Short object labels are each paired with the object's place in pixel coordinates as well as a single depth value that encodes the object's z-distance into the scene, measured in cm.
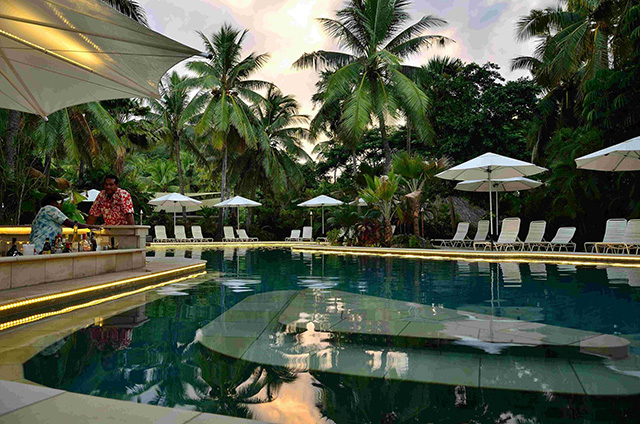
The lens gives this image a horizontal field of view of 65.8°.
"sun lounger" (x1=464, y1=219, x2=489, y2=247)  1702
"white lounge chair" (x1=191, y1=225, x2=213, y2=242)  2572
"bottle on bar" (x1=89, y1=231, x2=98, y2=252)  847
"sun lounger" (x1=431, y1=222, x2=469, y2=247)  1739
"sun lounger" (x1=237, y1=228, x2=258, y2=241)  2605
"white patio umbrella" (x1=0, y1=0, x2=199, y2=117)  416
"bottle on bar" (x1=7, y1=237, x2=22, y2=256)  658
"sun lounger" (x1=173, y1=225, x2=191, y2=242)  2494
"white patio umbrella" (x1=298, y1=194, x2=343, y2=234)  2411
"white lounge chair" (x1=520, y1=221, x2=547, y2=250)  1462
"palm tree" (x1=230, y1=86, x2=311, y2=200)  3061
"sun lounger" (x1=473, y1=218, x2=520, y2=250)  1455
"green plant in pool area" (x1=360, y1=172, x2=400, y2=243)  1703
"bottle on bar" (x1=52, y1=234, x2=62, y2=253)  757
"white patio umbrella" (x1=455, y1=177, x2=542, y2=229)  1770
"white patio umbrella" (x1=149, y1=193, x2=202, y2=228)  2519
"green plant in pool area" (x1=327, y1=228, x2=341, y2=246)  1964
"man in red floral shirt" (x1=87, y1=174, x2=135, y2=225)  909
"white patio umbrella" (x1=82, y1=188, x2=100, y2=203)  1780
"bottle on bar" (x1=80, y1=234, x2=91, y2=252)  823
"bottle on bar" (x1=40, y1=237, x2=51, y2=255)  732
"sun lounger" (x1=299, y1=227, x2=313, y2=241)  2563
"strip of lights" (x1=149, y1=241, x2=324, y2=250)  2341
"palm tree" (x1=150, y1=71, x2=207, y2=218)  3014
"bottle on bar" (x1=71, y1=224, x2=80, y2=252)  805
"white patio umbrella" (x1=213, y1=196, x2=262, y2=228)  2591
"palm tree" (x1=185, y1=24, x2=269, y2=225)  2650
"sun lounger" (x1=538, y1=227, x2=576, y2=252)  1411
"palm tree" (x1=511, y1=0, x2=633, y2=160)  1823
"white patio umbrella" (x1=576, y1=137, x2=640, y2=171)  1132
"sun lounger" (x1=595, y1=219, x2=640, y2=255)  1195
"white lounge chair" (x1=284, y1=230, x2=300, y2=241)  2628
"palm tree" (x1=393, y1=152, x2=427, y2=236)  1728
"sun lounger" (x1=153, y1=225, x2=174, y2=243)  2495
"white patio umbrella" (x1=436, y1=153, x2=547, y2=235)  1434
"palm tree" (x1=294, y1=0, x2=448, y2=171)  2150
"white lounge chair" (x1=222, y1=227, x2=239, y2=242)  2612
